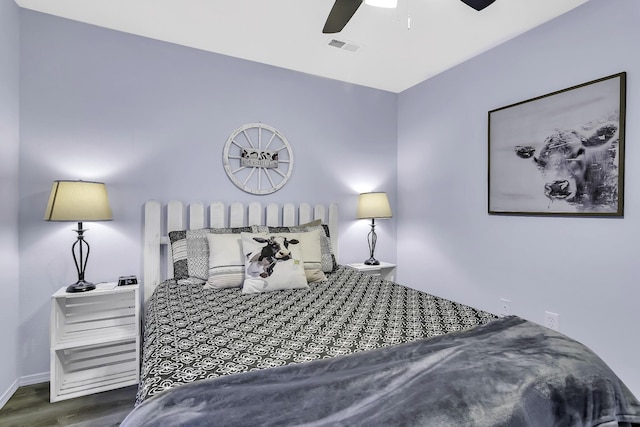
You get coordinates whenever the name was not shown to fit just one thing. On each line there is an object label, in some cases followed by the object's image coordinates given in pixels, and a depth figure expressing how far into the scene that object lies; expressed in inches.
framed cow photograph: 76.3
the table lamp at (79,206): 75.7
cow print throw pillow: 77.6
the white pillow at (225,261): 81.0
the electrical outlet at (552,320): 87.6
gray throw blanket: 28.8
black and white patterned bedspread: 40.2
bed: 29.7
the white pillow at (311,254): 89.0
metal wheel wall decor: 109.8
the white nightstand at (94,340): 78.0
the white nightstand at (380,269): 121.6
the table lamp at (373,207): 123.0
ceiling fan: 61.1
